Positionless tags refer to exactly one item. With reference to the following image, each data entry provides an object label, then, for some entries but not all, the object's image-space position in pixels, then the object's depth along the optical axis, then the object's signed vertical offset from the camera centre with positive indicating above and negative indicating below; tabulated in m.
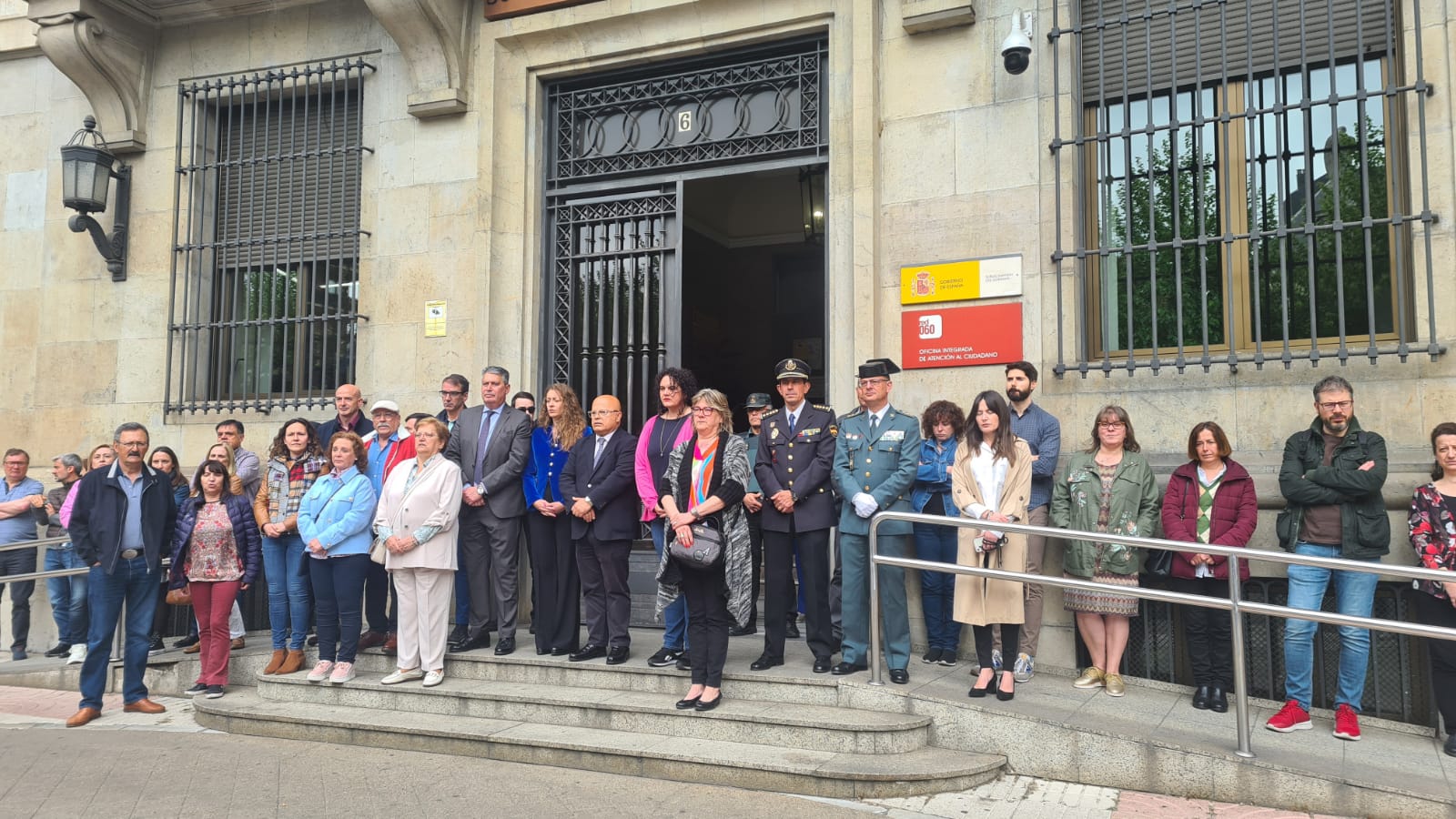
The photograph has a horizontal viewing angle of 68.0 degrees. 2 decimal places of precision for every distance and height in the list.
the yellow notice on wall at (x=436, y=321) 9.07 +1.26
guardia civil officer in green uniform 6.19 -0.15
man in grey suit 7.17 -0.18
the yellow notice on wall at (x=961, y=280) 7.43 +1.32
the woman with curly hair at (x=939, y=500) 6.72 -0.19
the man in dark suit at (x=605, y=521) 6.70 -0.31
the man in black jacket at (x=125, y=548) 6.99 -0.51
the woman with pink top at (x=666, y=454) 6.52 +0.10
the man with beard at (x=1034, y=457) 6.57 +0.08
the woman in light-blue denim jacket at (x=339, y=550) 6.92 -0.51
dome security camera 7.22 +2.82
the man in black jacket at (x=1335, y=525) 5.58 -0.29
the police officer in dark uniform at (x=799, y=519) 6.28 -0.29
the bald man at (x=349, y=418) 7.94 +0.40
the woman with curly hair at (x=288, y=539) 7.27 -0.46
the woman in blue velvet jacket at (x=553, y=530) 6.97 -0.39
